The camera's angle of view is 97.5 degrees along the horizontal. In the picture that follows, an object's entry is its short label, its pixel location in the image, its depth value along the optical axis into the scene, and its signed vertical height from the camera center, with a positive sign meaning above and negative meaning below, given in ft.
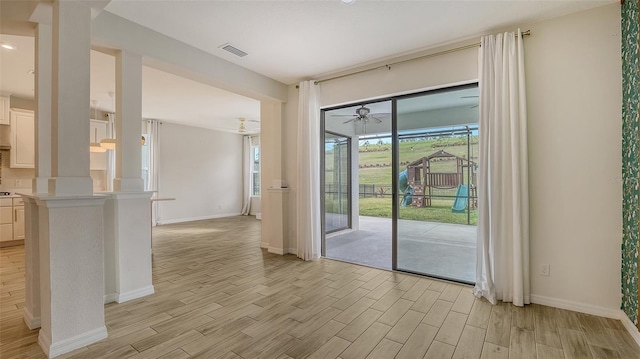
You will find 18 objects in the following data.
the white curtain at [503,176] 8.85 +0.04
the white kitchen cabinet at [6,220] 16.15 -2.31
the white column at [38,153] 7.41 +0.72
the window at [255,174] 30.94 +0.51
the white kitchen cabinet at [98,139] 20.58 +2.96
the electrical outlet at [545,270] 8.84 -2.93
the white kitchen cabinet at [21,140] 16.98 +2.48
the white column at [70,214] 6.27 -0.80
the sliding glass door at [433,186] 11.24 -0.36
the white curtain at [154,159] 23.76 +1.72
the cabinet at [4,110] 16.46 +4.11
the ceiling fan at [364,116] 15.97 +3.92
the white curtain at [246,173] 30.94 +0.63
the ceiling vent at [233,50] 10.75 +5.08
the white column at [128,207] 8.87 -0.90
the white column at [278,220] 14.97 -2.26
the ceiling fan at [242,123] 23.39 +4.95
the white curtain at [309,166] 13.78 +0.60
